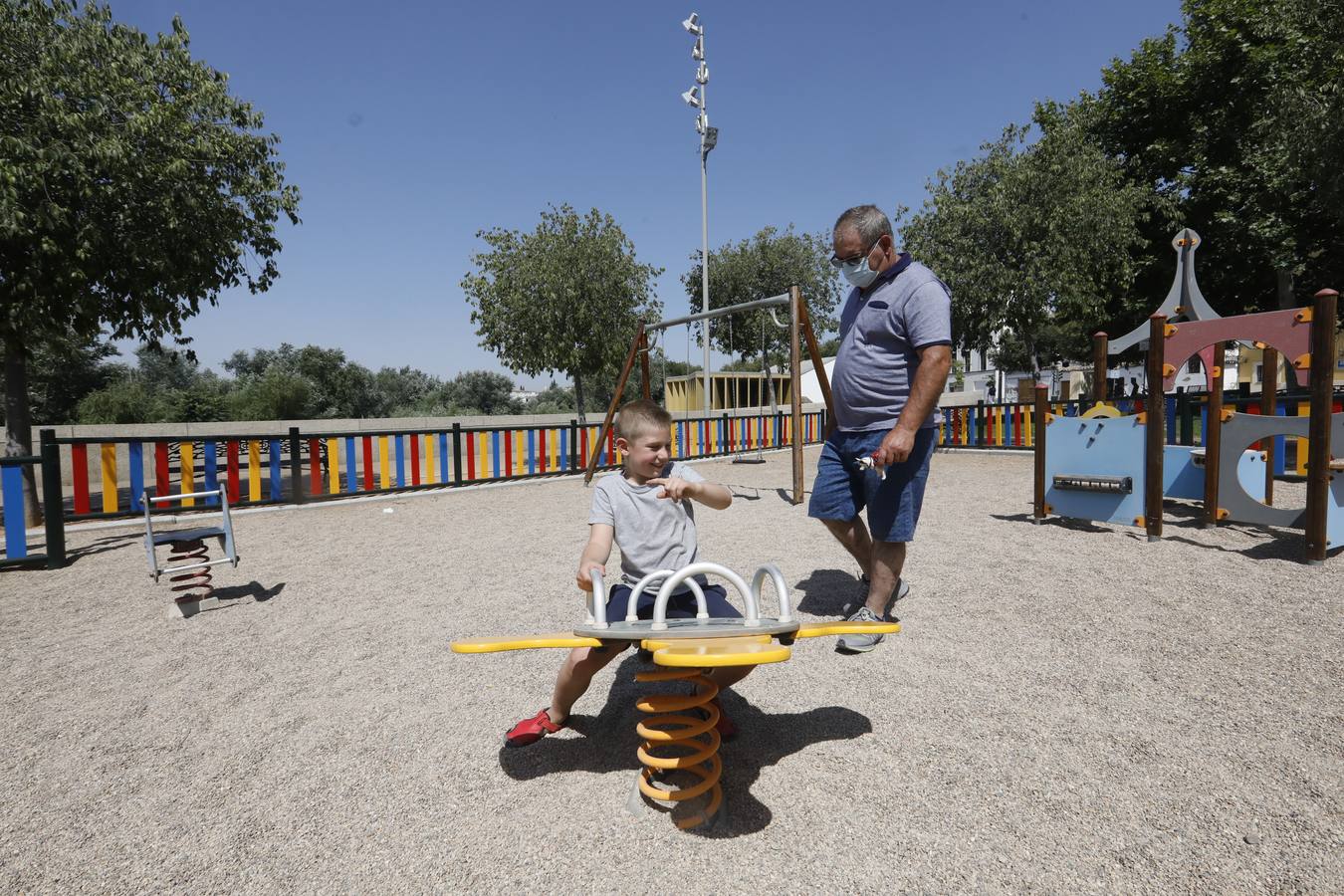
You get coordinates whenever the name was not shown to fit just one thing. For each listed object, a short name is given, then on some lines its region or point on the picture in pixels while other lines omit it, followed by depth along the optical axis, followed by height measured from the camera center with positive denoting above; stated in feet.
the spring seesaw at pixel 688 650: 5.55 -1.94
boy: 8.02 -1.29
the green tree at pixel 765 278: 113.80 +23.78
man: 10.68 +0.53
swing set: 27.30 +3.31
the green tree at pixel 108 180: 23.48 +9.51
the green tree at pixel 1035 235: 59.12 +16.15
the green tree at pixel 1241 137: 44.45 +22.53
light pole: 82.17 +38.99
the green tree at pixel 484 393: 184.75 +8.55
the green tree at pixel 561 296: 66.95 +12.68
